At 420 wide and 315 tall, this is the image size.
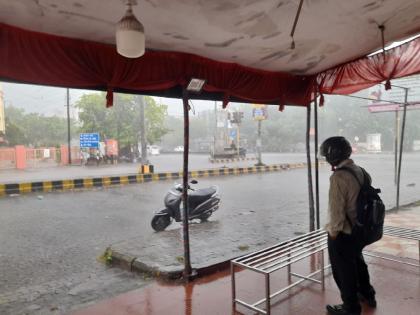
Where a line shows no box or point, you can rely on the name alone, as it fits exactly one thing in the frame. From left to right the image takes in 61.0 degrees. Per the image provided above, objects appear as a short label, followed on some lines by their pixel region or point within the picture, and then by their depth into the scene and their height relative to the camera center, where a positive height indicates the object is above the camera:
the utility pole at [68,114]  26.24 +2.36
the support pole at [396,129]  9.54 +0.34
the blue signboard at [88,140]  21.23 +0.38
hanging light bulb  2.53 +0.80
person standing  2.83 -0.64
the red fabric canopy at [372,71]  4.01 +0.88
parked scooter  6.97 -1.24
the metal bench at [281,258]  3.16 -1.10
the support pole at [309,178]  5.30 -0.53
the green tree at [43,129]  36.88 +1.88
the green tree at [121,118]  26.64 +2.15
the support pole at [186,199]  4.03 -0.62
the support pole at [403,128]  6.89 +0.26
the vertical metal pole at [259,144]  21.97 -0.04
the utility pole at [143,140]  17.07 +0.26
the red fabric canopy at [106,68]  2.91 +0.76
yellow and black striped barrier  12.71 -1.44
